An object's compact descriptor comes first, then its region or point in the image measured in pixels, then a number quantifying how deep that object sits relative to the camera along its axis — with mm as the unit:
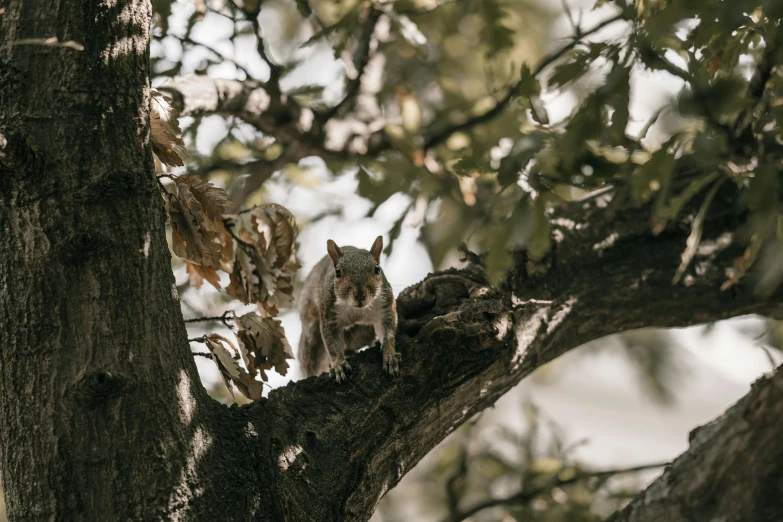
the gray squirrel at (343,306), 7238
